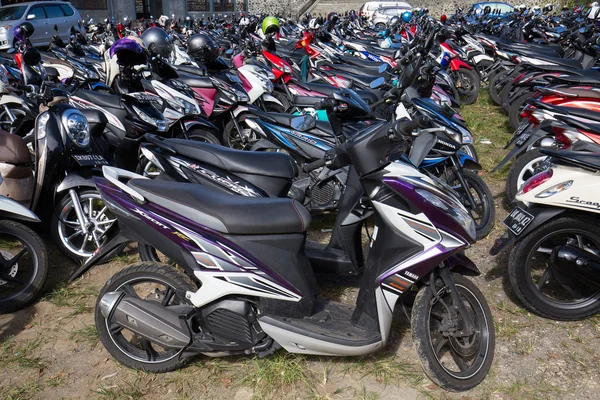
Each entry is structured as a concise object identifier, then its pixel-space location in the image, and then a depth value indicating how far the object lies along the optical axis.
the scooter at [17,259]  3.10
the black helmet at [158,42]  5.86
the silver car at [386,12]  21.42
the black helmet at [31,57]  4.79
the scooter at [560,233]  2.94
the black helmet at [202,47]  6.02
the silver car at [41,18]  14.92
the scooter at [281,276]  2.39
